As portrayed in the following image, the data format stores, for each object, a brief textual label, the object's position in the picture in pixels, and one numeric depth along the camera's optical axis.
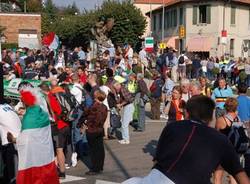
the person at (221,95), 12.24
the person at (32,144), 7.24
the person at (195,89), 10.13
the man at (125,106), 14.06
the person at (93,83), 13.16
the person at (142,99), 16.00
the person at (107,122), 14.16
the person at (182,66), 31.18
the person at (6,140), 8.02
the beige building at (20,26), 66.81
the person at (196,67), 33.44
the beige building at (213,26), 65.00
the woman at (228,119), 8.53
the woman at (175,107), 10.97
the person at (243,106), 9.94
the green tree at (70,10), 120.40
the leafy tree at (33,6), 103.05
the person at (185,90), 11.05
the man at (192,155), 3.98
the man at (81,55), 34.31
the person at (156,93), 18.22
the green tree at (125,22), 67.88
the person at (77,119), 11.56
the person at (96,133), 10.54
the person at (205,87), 13.91
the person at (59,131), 10.03
